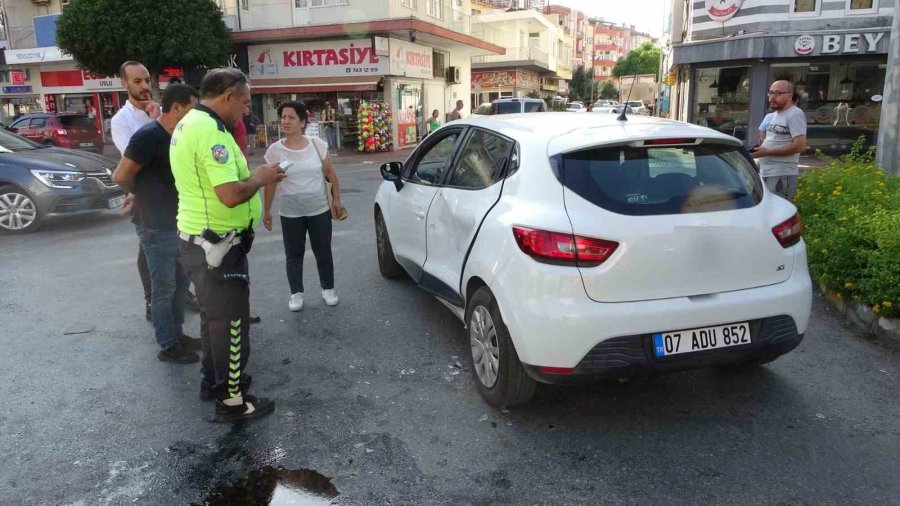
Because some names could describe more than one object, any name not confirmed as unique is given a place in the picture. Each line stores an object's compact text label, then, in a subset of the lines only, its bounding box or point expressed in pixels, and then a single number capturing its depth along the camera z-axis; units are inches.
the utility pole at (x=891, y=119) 271.7
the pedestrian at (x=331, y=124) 926.9
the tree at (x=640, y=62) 3176.7
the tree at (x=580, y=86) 2738.7
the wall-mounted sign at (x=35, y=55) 1107.9
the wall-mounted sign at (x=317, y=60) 921.5
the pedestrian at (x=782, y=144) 246.4
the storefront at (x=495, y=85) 1744.6
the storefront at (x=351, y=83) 915.4
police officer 123.6
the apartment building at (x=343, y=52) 908.6
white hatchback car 119.1
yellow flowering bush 177.5
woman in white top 198.2
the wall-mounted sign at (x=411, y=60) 934.7
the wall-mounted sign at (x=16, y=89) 1191.6
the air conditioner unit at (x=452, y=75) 1172.1
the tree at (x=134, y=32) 830.5
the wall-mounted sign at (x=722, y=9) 797.2
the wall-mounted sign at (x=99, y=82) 1097.6
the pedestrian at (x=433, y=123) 785.2
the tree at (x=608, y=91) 3297.2
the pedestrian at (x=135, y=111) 192.2
